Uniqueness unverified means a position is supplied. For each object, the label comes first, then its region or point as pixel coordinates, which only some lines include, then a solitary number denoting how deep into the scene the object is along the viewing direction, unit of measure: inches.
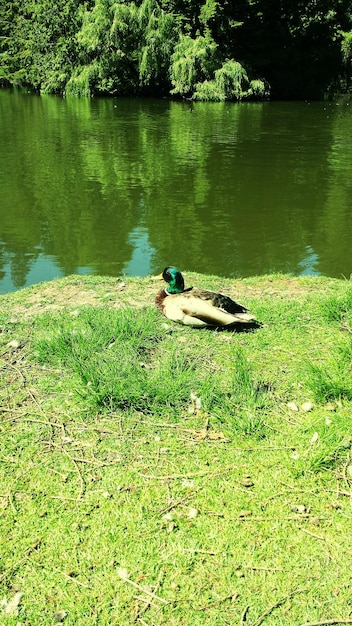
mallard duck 175.8
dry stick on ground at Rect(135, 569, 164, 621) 89.2
